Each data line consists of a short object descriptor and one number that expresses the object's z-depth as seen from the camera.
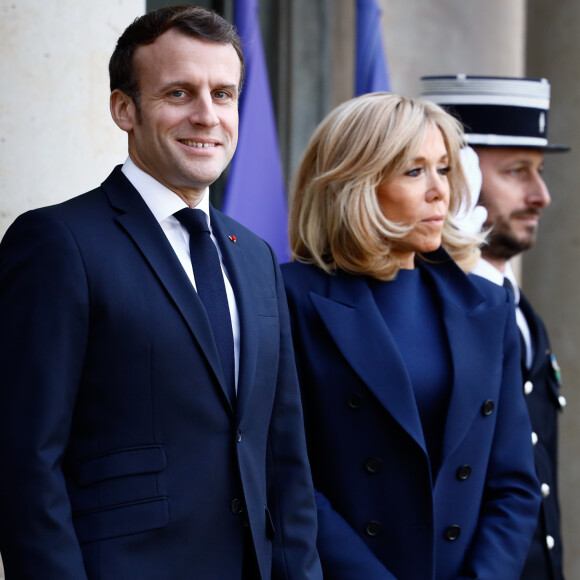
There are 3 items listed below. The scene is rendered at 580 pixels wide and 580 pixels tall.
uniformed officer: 7.44
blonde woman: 5.97
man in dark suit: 4.25
